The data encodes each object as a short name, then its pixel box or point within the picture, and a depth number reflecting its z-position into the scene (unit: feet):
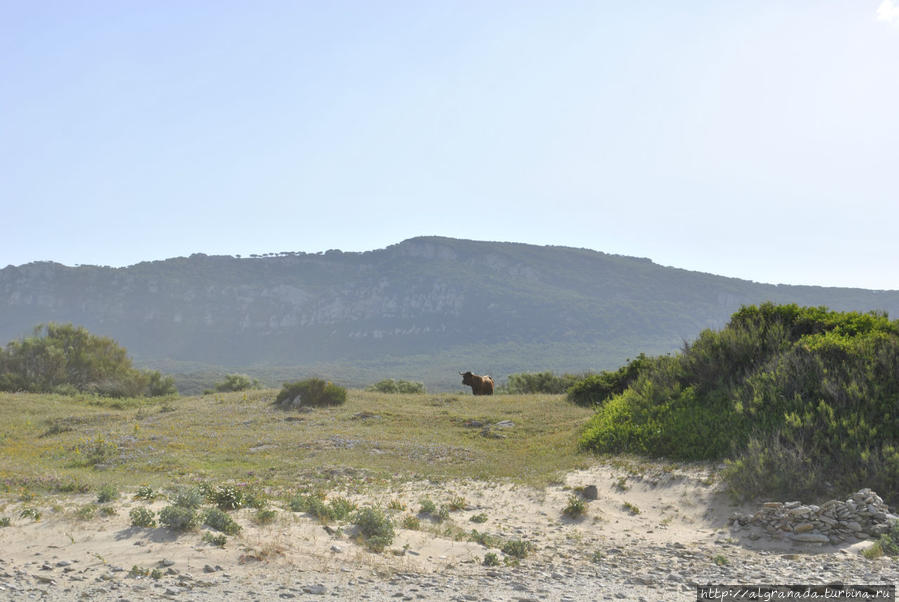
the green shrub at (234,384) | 118.93
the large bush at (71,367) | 109.29
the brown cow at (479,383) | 110.22
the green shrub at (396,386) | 121.29
